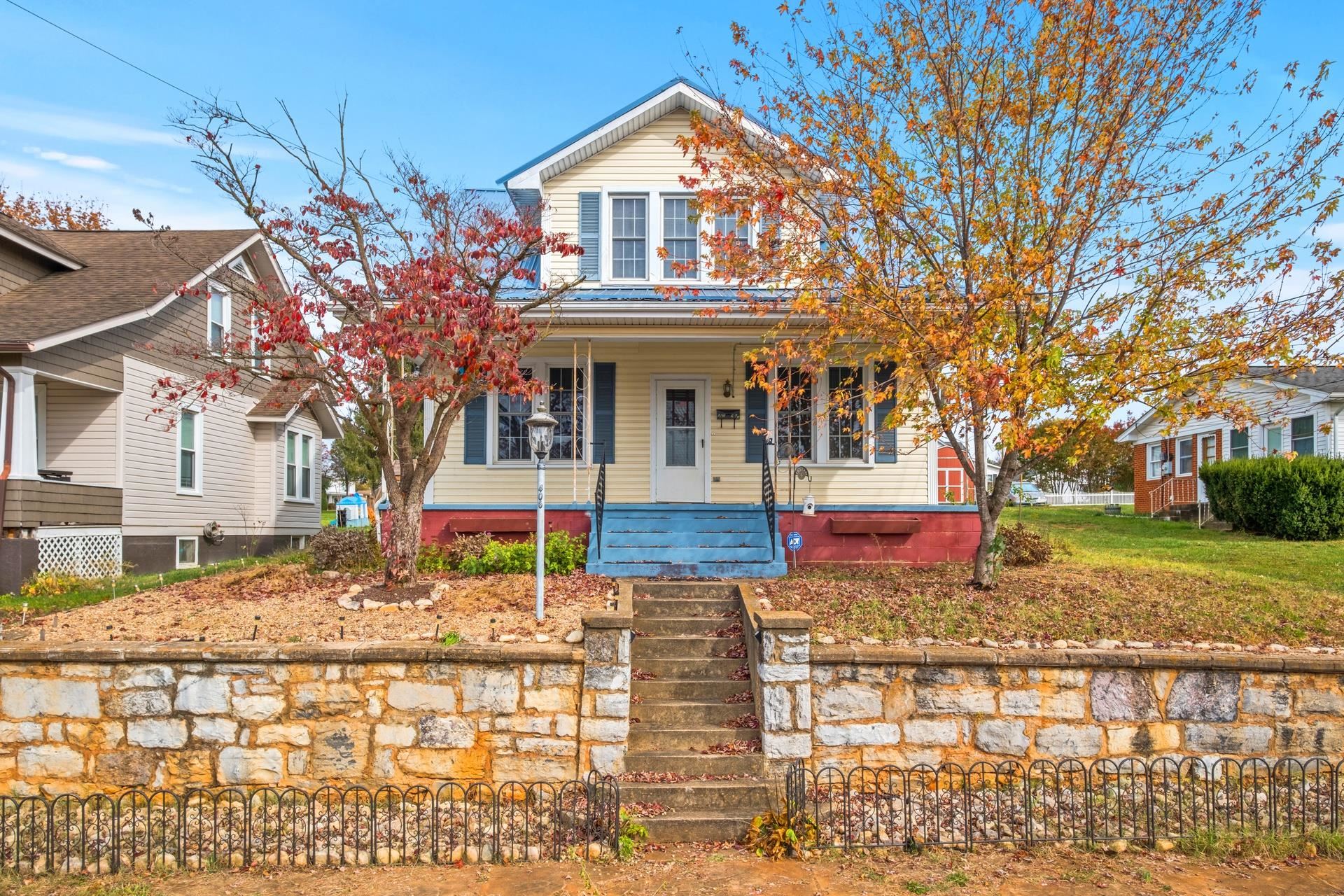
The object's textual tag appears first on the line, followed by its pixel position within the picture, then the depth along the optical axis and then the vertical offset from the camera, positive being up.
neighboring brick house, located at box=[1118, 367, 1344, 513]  19.17 +0.60
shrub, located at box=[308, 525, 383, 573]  10.15 -1.07
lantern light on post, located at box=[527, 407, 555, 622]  7.46 +0.18
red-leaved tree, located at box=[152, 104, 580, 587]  7.87 +1.19
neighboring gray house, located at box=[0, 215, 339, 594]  12.00 +0.64
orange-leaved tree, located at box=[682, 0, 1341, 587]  7.57 +2.08
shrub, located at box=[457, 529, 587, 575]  9.98 -1.12
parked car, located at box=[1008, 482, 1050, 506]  33.46 -1.44
